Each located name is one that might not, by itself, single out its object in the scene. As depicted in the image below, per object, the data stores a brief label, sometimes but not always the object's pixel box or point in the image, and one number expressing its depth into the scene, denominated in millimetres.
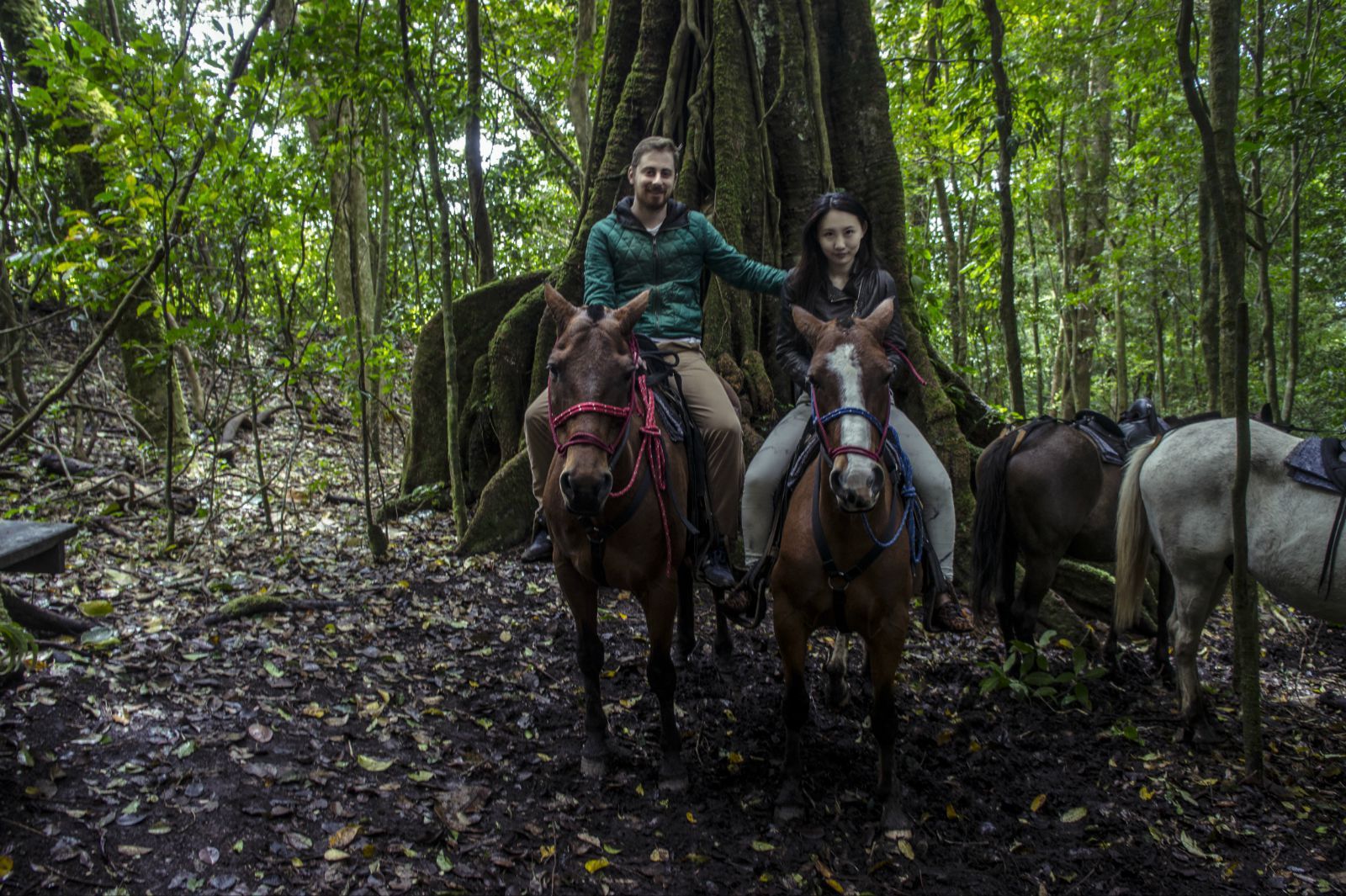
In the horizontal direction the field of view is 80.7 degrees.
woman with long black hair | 4180
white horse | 4578
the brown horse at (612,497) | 3455
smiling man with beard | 4609
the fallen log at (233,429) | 9711
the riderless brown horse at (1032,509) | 5855
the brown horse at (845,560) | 3510
